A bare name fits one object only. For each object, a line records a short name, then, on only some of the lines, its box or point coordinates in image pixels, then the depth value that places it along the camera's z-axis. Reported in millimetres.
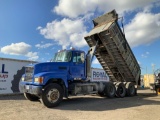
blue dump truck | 5639
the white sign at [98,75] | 13021
